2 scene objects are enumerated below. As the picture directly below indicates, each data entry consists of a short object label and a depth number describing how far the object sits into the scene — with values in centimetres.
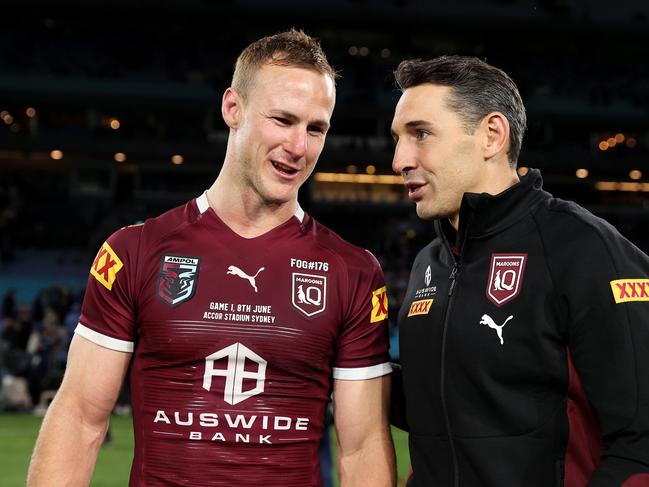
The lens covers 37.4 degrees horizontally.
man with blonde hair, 308
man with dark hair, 262
